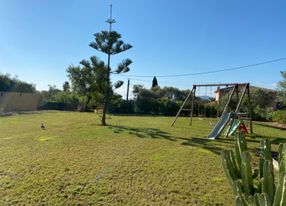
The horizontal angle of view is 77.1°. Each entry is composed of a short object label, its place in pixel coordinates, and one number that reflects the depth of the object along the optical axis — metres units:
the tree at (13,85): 20.22
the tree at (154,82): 30.47
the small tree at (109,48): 8.26
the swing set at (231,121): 5.90
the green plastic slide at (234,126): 5.84
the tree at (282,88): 8.14
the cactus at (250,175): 1.19
